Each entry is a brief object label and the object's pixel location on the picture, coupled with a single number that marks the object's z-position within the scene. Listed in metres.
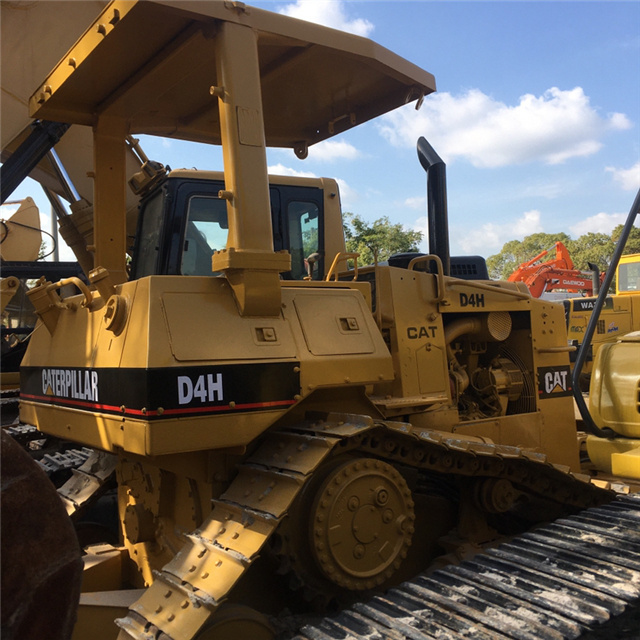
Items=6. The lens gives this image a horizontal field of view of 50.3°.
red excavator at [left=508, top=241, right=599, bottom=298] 19.38
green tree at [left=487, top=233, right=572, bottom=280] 62.25
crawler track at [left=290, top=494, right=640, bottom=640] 2.62
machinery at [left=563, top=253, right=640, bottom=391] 12.18
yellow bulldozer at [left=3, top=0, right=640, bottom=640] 3.00
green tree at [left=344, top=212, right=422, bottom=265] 29.50
